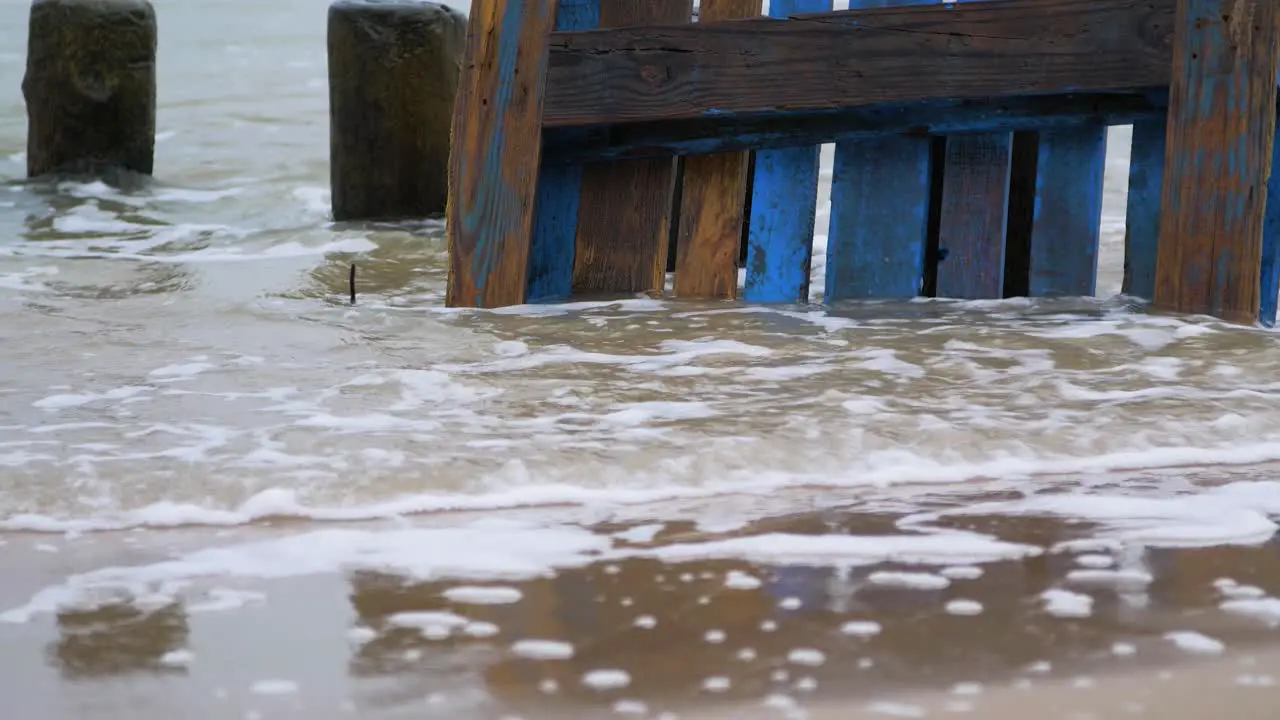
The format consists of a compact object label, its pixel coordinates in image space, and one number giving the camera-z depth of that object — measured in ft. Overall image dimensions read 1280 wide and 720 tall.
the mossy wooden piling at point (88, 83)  24.85
